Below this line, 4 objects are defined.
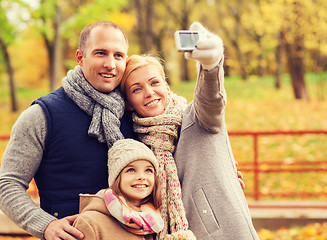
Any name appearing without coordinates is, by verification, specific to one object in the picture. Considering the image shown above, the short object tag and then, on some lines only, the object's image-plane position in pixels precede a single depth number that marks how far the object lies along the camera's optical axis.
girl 2.13
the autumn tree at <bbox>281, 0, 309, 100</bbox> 14.48
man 2.33
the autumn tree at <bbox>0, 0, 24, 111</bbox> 11.86
